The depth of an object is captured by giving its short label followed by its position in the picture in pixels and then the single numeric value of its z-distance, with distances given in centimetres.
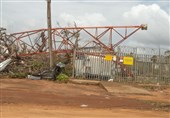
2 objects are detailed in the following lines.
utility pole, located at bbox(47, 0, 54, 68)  2756
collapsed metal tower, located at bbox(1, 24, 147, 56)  2944
